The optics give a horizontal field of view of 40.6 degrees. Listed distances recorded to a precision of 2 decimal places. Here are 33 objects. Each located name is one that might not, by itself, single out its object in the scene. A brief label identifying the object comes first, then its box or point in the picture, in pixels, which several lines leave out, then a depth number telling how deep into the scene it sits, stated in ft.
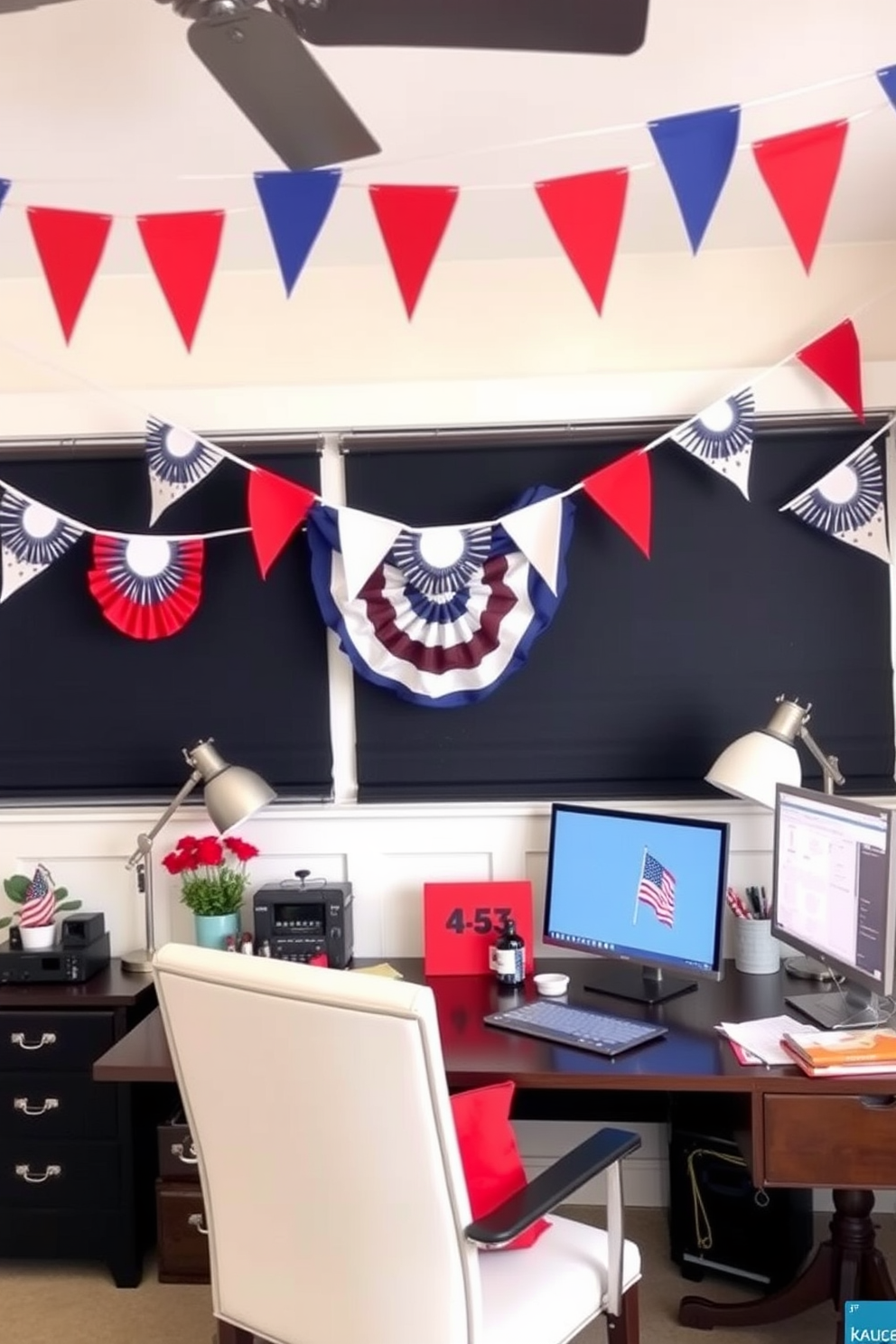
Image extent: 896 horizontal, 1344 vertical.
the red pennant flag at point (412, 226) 7.90
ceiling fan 5.24
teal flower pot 9.59
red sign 9.27
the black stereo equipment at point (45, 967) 9.40
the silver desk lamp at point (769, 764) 8.80
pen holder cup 8.91
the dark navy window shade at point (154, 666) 10.17
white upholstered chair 5.21
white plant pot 9.61
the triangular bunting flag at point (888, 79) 6.43
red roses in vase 9.61
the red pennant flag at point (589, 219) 7.72
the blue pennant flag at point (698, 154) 6.84
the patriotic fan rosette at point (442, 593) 9.66
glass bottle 8.81
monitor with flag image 8.23
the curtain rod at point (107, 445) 10.04
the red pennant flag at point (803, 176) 7.04
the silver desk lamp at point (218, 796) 9.28
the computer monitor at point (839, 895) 7.20
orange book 6.79
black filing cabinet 8.99
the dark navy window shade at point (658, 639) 9.85
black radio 9.43
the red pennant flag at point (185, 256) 8.16
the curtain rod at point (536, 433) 9.77
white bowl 8.47
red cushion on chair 6.40
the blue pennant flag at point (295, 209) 7.52
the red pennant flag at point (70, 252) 8.04
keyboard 7.43
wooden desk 6.74
